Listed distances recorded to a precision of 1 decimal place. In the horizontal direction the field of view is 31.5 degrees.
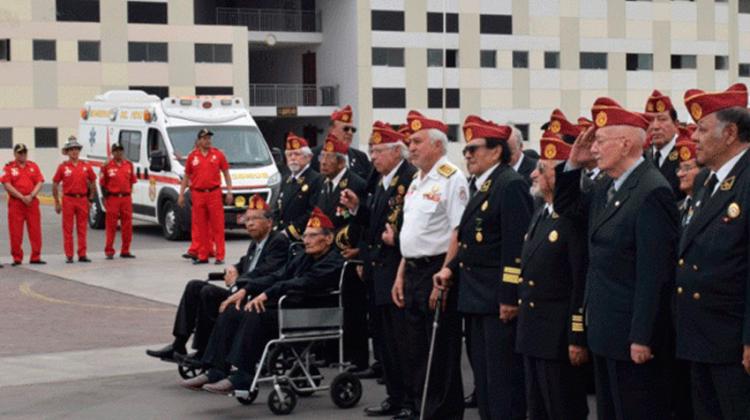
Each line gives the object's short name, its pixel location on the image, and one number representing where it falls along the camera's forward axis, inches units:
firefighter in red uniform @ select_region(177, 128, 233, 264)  829.2
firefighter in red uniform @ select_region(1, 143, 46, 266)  844.0
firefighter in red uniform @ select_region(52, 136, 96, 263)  859.4
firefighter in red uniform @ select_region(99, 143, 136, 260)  875.4
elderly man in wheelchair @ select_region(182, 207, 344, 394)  390.6
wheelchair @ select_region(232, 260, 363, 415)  387.2
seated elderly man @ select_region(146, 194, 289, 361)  424.2
